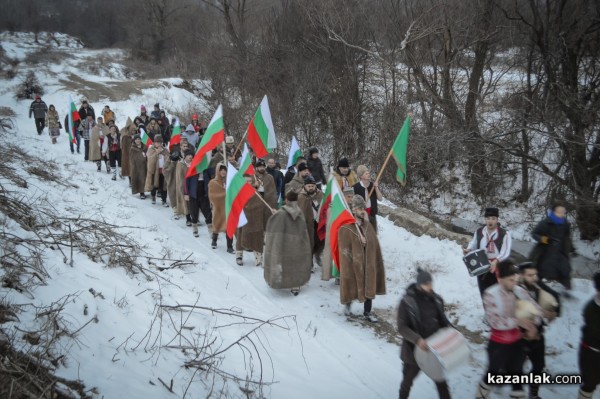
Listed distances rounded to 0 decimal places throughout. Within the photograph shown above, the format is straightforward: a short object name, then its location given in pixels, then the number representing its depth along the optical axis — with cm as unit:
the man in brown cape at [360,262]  654
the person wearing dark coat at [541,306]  461
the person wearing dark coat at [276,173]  1076
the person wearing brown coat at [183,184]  1108
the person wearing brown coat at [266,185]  971
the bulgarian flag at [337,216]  648
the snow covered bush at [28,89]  2675
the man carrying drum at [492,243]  599
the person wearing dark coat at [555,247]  606
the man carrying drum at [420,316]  430
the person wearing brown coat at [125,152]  1455
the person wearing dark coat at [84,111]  1708
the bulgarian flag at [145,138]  1371
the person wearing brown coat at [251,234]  906
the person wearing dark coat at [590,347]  427
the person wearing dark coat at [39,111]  1905
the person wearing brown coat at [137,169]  1330
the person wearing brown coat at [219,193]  959
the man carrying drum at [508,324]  431
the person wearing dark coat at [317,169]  1087
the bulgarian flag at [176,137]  1370
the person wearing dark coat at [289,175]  1091
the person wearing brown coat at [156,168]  1265
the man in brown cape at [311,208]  851
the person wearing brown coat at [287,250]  766
